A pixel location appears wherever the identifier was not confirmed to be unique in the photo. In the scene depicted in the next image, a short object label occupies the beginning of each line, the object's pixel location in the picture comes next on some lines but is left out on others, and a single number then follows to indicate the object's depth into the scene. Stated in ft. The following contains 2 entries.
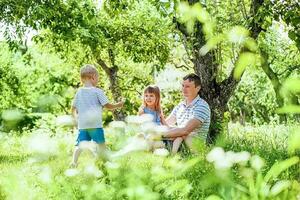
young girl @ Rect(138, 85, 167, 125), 26.03
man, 22.88
